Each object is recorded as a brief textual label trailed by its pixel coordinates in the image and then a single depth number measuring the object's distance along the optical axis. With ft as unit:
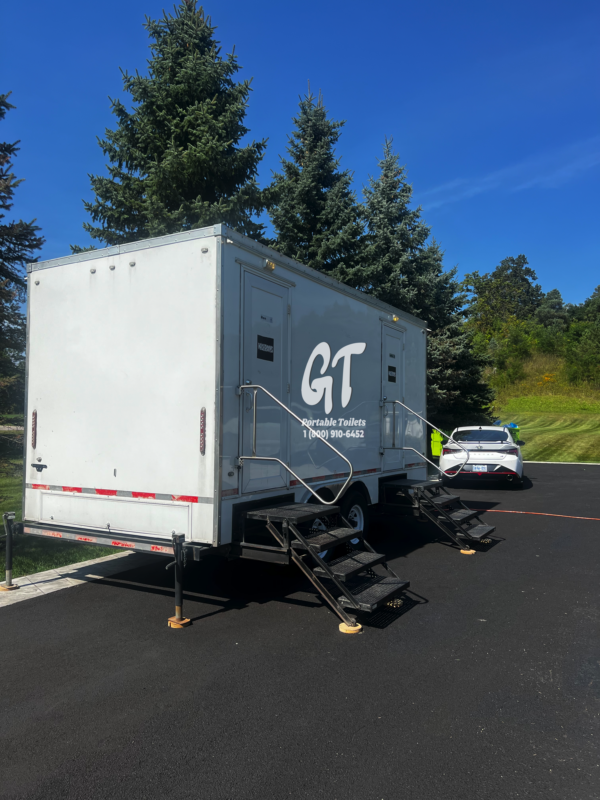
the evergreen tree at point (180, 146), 48.83
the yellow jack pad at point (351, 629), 16.58
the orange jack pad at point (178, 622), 16.93
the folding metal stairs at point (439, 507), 26.76
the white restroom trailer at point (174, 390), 17.43
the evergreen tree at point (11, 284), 48.83
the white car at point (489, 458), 46.47
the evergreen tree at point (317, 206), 63.41
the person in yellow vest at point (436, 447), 45.82
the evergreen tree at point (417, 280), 65.05
